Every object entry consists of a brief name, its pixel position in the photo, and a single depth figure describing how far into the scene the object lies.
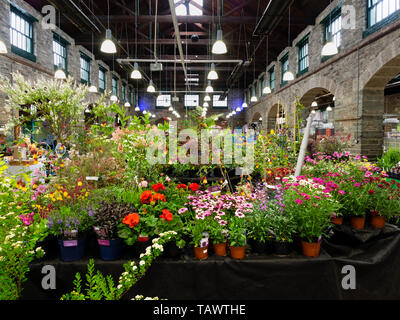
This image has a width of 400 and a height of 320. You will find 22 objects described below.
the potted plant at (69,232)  1.89
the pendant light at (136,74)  7.56
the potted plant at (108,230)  1.89
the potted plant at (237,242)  1.91
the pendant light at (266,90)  10.88
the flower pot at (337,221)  2.33
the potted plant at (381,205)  2.34
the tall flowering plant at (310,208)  1.94
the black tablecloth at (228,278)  1.89
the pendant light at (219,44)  5.04
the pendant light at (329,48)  5.52
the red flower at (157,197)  2.08
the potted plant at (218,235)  1.94
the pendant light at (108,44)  4.85
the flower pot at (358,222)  2.33
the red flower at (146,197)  2.06
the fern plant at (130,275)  1.43
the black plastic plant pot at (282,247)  1.99
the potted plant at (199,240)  1.92
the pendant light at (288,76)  8.59
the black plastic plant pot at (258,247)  2.01
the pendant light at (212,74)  7.77
